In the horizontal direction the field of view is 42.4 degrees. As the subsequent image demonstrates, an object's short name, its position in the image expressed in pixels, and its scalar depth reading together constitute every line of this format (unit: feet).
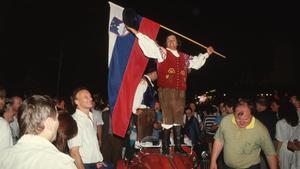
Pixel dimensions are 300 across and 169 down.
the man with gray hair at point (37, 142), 7.13
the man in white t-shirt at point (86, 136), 14.71
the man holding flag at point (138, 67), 21.36
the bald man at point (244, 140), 17.13
